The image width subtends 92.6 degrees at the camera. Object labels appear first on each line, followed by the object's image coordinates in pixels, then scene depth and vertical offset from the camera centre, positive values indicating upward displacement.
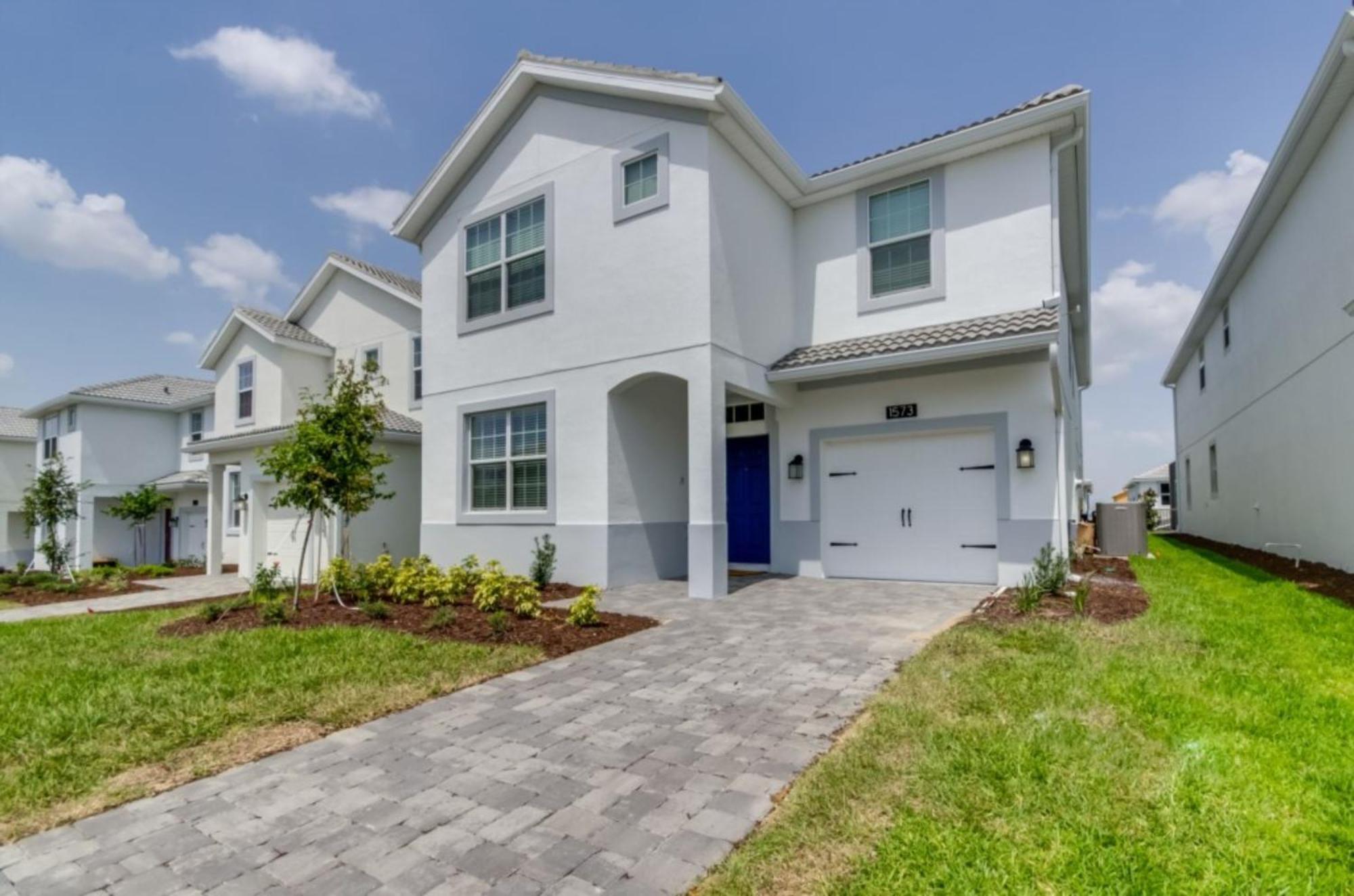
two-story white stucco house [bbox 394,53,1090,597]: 9.20 +2.15
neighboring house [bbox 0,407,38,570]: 27.70 -0.02
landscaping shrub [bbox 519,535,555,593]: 10.26 -1.36
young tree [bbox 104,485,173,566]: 20.84 -0.77
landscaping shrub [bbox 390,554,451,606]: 8.66 -1.45
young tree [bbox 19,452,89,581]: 16.94 -0.65
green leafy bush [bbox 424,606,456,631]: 7.09 -1.54
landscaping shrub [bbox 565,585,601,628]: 7.02 -1.43
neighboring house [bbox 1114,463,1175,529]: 44.06 -0.66
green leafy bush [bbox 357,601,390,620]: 7.84 -1.58
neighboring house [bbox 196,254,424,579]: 14.22 +2.28
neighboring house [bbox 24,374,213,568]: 22.27 +0.91
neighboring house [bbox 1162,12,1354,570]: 9.20 +2.46
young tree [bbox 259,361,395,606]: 8.84 +0.34
